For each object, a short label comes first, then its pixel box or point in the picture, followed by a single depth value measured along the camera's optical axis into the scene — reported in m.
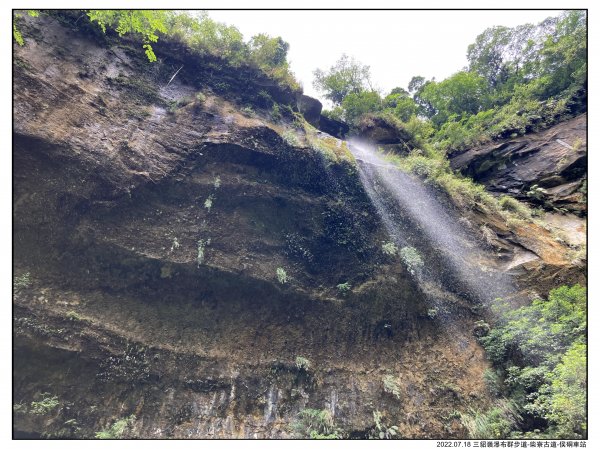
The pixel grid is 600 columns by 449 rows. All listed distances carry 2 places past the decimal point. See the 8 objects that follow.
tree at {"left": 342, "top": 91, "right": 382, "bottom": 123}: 20.44
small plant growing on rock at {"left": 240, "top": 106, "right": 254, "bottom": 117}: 13.20
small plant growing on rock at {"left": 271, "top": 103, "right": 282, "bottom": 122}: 14.01
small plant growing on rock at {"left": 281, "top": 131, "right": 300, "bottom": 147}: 12.66
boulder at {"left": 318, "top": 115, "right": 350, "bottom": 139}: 19.41
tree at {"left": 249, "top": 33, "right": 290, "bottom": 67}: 14.80
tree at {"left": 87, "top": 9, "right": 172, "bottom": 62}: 8.19
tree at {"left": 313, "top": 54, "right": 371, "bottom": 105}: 24.17
